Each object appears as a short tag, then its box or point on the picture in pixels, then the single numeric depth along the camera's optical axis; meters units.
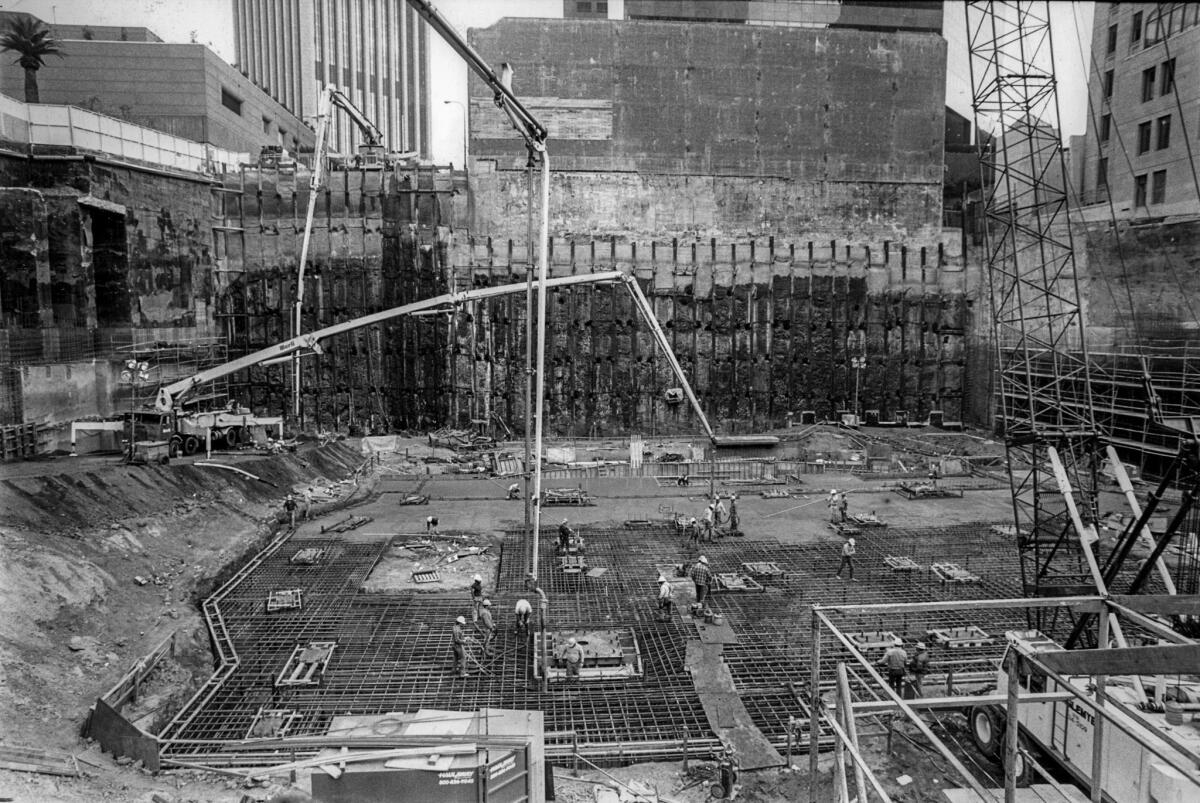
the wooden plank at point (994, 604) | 7.93
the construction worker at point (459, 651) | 14.16
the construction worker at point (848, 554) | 19.02
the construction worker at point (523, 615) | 15.35
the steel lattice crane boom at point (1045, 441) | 16.64
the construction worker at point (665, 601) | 16.44
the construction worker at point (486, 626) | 15.26
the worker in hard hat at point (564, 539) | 20.86
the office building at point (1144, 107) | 30.62
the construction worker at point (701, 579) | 17.27
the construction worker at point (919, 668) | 12.97
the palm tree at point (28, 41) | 29.06
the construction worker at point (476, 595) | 15.74
